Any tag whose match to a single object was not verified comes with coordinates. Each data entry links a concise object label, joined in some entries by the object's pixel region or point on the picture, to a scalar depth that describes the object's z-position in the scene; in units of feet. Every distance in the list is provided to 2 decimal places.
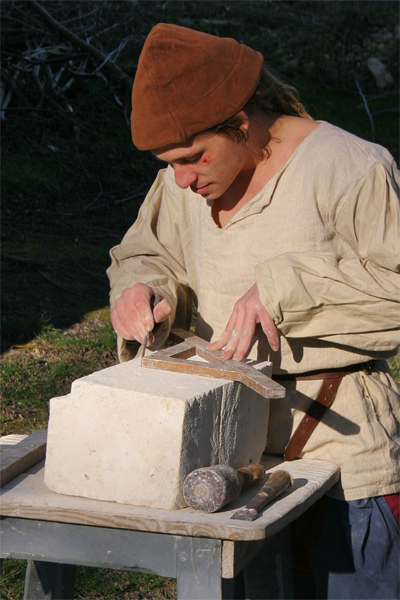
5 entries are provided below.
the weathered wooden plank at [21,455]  9.19
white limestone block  8.89
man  9.36
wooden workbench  8.54
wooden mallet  8.72
